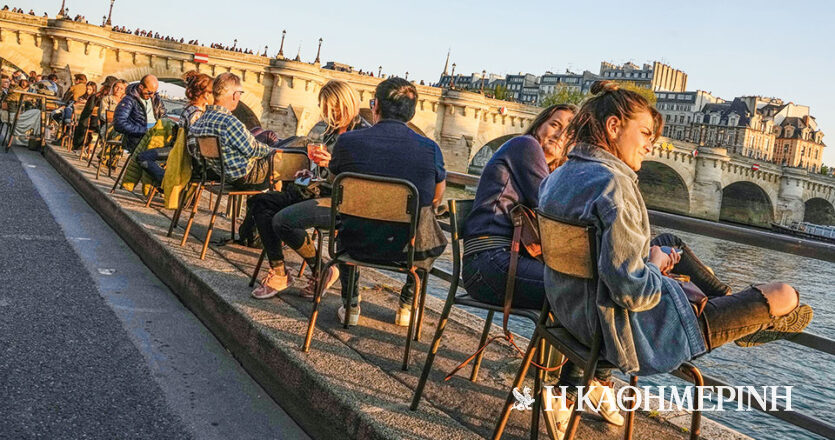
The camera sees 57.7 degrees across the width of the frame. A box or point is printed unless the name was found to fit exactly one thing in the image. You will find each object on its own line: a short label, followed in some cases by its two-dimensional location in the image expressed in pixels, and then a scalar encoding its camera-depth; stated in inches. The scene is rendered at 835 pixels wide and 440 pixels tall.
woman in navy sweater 102.7
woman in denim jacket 73.4
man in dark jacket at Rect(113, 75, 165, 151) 294.2
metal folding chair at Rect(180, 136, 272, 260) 172.7
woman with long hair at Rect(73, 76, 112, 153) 375.9
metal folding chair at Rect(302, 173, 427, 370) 109.8
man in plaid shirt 176.2
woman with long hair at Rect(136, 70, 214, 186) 204.7
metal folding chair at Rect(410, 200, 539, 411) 92.4
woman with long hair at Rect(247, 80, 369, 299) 136.9
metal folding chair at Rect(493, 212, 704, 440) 74.5
